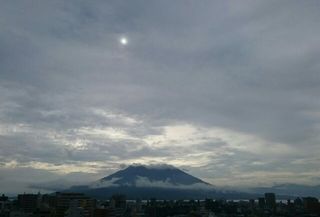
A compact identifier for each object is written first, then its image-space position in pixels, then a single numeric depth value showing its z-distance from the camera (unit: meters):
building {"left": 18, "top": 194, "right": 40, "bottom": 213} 183.85
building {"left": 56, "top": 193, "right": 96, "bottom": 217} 141.84
